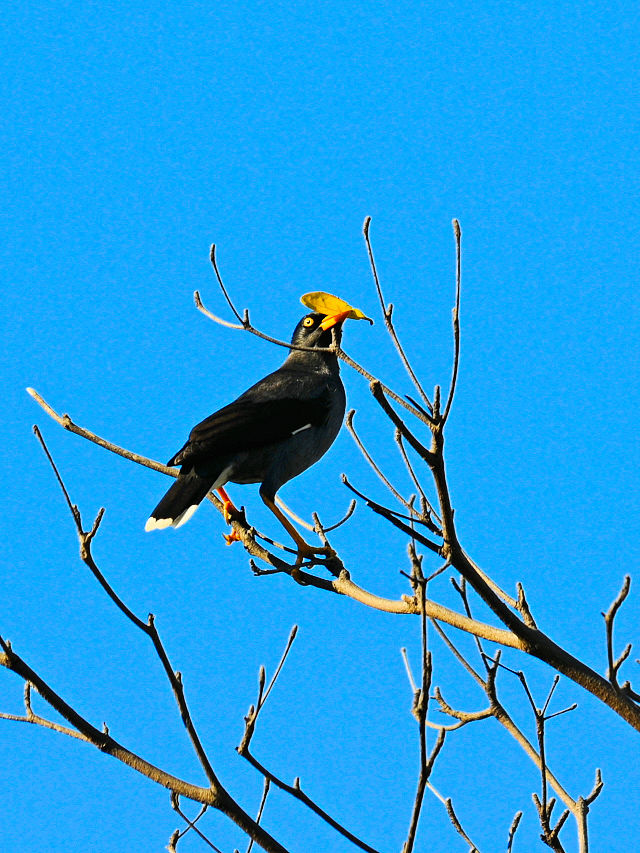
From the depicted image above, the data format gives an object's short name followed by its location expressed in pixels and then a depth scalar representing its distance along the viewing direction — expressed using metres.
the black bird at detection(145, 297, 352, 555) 12.91
